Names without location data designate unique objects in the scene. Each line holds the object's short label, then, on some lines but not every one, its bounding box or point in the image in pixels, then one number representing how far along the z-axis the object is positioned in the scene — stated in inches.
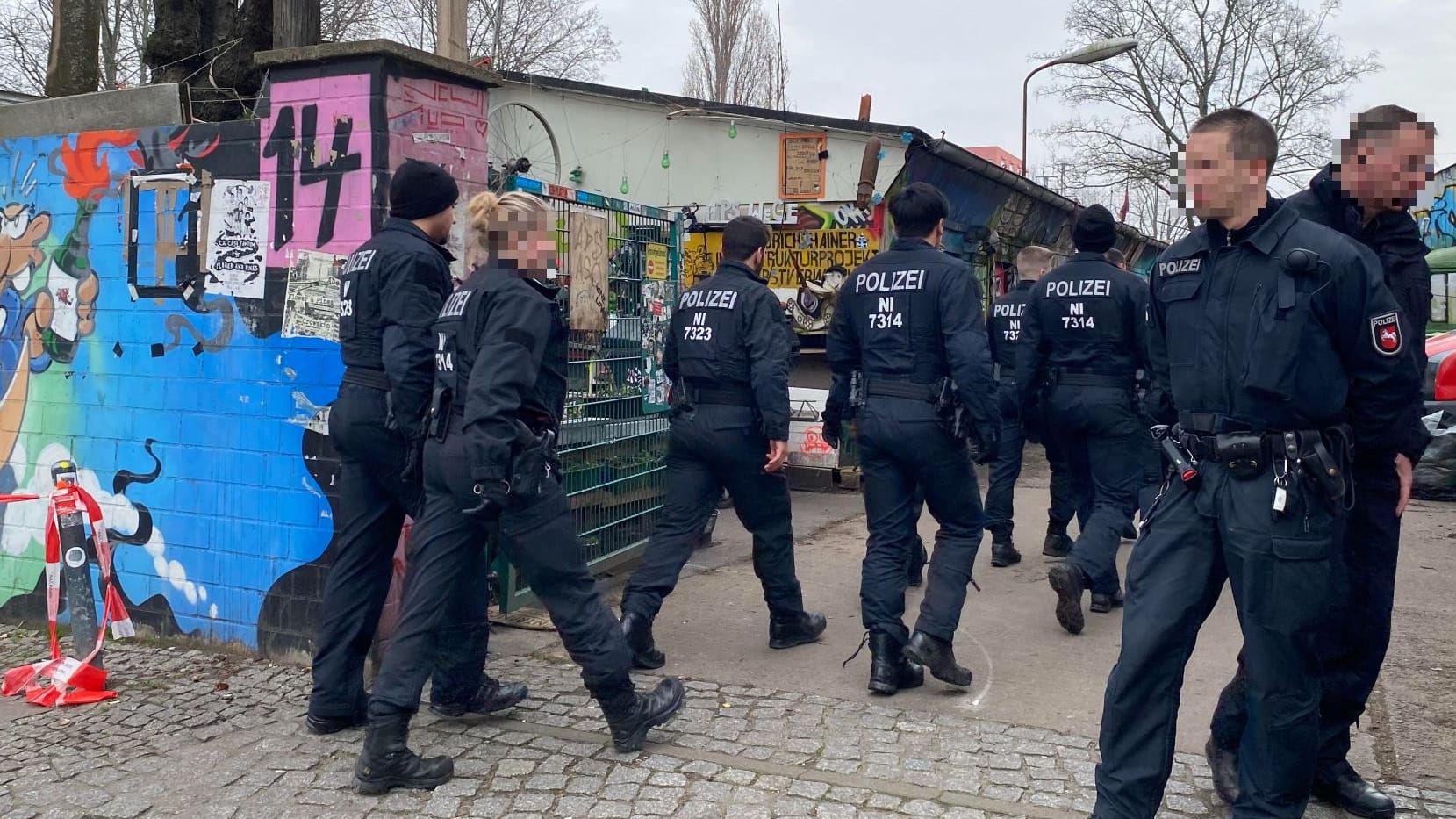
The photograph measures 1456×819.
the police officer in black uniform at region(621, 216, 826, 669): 200.2
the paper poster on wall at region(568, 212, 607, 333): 235.3
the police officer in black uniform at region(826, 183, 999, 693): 187.3
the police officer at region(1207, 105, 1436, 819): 140.2
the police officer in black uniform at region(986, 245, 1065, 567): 288.7
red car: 389.7
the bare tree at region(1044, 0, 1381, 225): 1355.8
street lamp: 671.1
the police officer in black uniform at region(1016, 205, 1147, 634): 227.6
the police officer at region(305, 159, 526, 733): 163.2
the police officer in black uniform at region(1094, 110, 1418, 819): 117.1
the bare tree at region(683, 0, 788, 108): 1417.3
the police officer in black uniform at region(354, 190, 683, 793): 147.7
